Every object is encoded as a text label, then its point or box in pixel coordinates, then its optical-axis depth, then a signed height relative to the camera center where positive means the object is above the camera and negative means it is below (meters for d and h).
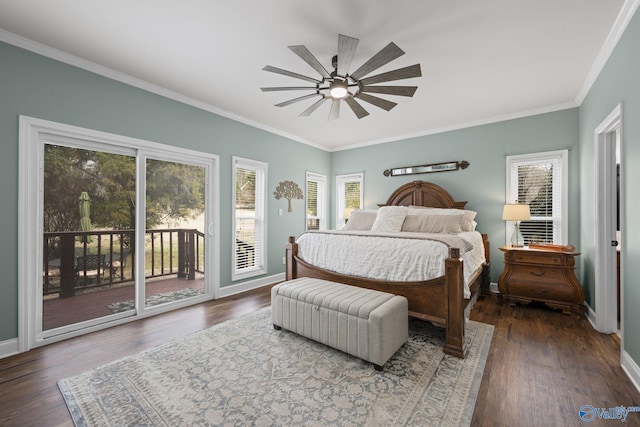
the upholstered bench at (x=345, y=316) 2.05 -0.86
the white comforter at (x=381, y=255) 2.50 -0.42
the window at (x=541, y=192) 3.78 +0.31
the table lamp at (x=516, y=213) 3.63 +0.01
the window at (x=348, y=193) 5.82 +0.43
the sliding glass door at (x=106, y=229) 2.50 -0.18
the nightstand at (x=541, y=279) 3.19 -0.80
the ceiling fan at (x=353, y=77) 2.00 +1.16
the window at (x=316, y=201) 5.77 +0.26
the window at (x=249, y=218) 4.27 -0.07
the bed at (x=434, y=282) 2.29 -0.69
